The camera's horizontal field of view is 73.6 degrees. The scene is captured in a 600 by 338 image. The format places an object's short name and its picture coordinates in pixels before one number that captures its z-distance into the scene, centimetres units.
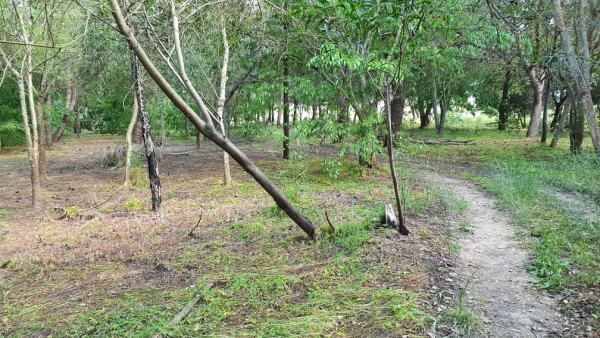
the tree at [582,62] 874
